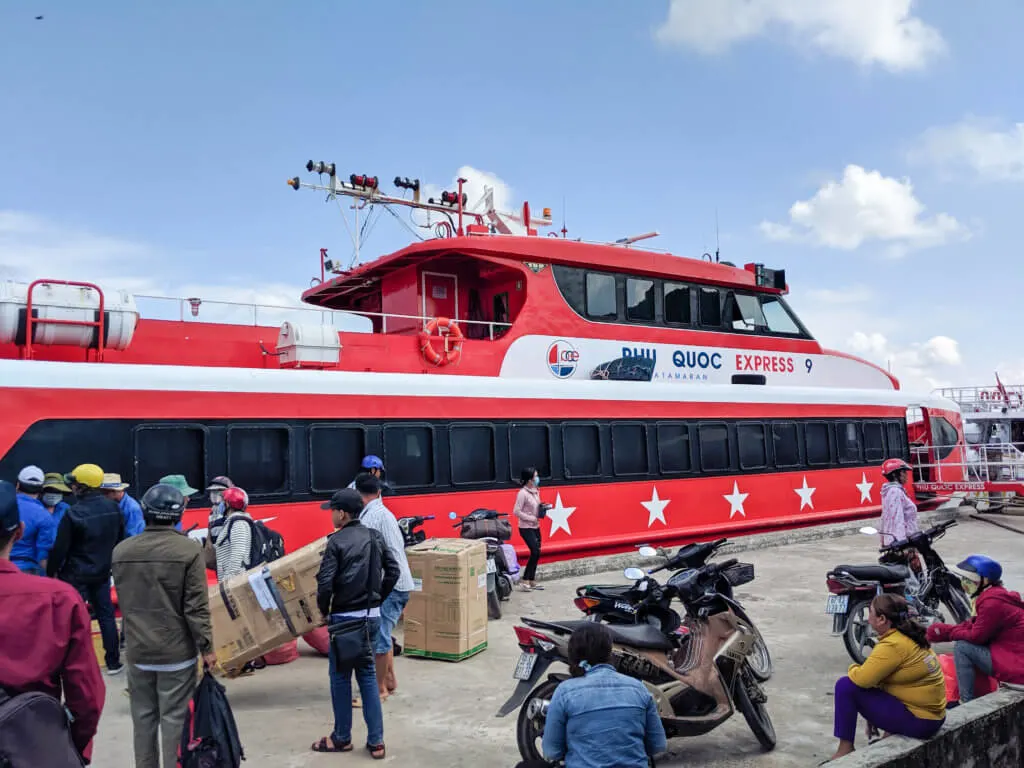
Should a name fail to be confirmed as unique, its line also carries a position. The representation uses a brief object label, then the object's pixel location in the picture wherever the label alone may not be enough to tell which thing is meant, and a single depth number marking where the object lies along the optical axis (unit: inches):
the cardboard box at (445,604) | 274.4
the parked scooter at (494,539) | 332.8
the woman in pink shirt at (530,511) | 375.2
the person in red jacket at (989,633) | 192.2
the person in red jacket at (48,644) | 110.2
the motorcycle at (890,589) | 259.9
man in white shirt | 223.9
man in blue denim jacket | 131.2
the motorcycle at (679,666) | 185.8
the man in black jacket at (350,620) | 193.9
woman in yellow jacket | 167.8
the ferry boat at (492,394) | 314.8
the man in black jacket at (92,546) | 242.5
